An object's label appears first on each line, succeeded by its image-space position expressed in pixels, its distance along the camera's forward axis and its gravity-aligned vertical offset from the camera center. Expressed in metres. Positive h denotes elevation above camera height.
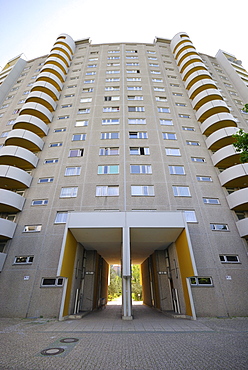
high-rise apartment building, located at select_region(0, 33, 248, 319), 12.82 +8.18
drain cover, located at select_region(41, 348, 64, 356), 5.77 -1.46
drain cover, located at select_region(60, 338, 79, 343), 7.01 -1.39
